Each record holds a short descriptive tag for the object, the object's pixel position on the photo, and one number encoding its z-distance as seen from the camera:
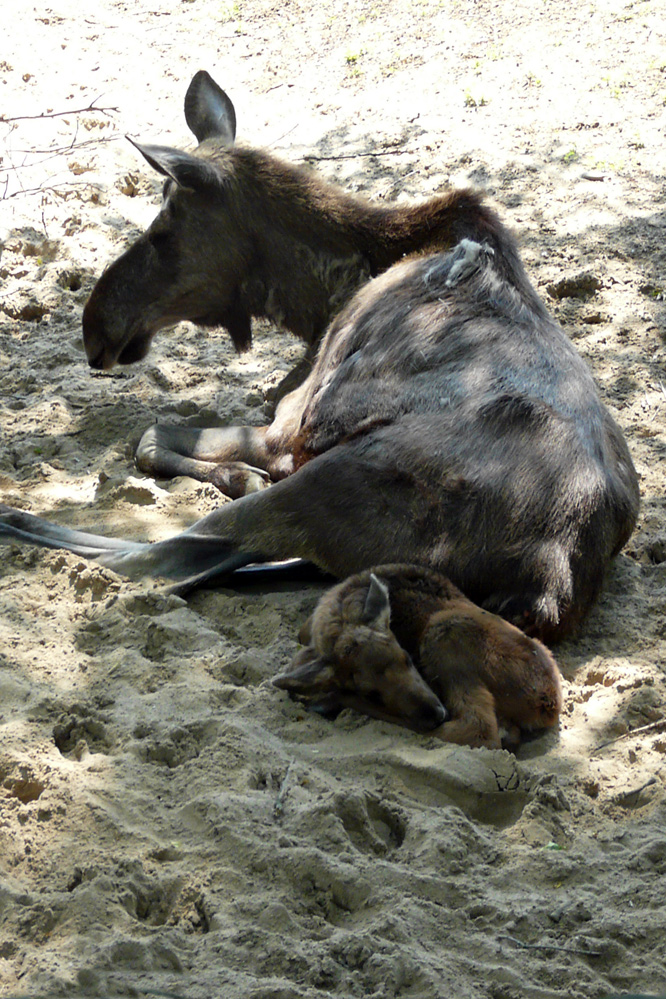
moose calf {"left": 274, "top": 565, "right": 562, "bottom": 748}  7.78
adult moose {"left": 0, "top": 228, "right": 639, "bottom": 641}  8.83
